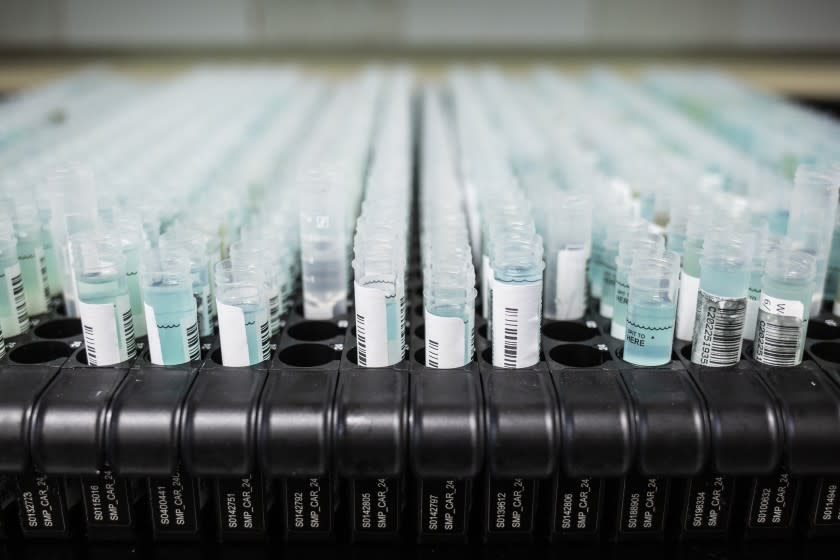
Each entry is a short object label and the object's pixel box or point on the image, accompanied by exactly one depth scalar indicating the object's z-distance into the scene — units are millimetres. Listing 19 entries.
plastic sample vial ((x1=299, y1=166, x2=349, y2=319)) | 342
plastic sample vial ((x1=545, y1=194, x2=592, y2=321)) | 339
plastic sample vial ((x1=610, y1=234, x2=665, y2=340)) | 318
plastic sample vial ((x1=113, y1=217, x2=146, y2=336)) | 324
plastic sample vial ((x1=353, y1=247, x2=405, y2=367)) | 292
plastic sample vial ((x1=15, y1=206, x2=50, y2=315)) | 341
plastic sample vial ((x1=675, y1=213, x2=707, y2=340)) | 319
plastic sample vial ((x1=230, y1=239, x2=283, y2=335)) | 313
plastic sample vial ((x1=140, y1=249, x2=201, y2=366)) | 297
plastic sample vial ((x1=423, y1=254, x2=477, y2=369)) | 293
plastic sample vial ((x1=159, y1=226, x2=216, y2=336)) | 319
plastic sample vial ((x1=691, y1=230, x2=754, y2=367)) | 295
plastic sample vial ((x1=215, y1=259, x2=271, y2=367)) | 296
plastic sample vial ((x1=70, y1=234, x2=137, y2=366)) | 297
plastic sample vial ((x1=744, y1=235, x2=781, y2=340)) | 320
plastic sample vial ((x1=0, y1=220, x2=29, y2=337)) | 316
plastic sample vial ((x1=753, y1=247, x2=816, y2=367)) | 293
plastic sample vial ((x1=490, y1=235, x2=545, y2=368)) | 291
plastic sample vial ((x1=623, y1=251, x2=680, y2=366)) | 296
